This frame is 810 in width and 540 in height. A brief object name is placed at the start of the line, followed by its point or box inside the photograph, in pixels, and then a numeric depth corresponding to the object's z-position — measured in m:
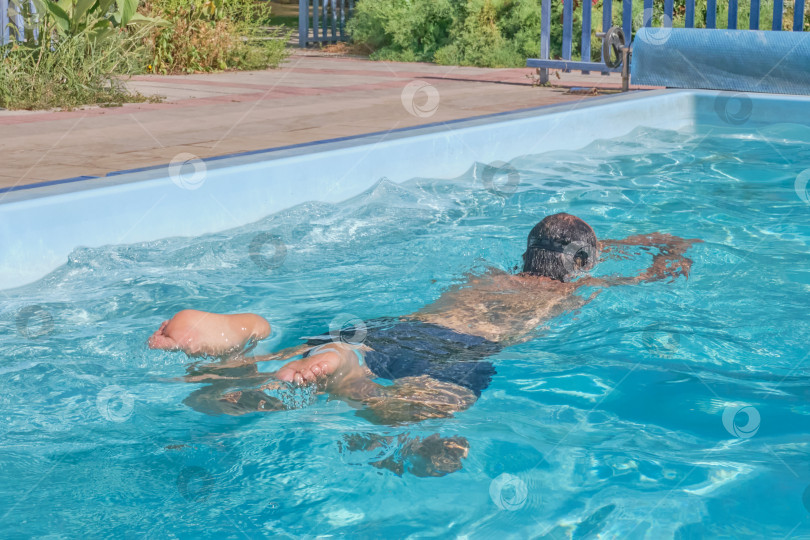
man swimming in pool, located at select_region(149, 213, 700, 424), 2.74
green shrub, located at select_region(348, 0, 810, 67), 12.98
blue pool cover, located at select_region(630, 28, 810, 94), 8.16
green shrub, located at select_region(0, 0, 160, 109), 7.61
